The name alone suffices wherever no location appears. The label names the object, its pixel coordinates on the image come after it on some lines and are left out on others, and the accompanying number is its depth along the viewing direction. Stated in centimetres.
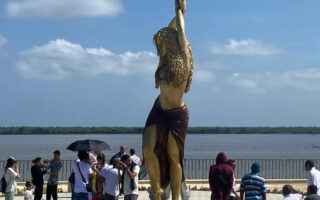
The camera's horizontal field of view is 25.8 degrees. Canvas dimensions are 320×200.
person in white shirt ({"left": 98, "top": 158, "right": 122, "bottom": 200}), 1366
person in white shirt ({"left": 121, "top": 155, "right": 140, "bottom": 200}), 1387
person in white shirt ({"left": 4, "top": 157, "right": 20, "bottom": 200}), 1514
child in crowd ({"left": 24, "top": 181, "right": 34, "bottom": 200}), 1597
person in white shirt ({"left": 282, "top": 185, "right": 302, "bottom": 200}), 1155
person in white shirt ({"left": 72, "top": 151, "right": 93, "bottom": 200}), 1329
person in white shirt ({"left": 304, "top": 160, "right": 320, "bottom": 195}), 1327
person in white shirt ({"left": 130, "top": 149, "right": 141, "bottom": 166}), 1497
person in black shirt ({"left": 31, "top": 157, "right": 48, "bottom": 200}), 1740
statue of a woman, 1101
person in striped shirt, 1173
